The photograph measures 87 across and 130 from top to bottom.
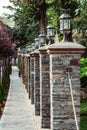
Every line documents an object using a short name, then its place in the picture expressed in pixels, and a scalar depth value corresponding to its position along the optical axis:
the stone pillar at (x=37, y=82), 16.50
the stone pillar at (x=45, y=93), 13.27
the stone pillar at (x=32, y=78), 20.06
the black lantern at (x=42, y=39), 15.51
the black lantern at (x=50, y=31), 12.77
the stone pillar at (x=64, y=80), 9.05
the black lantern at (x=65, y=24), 9.46
